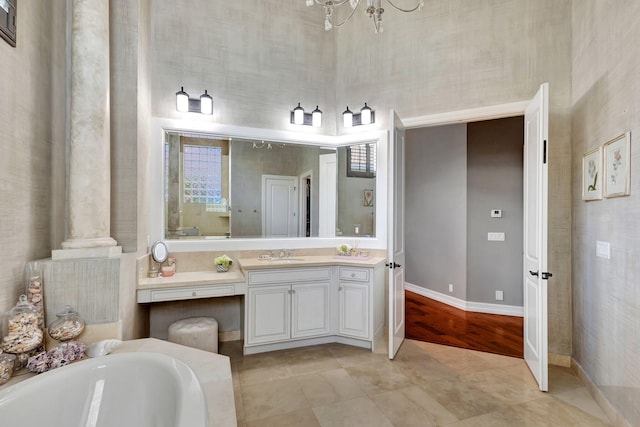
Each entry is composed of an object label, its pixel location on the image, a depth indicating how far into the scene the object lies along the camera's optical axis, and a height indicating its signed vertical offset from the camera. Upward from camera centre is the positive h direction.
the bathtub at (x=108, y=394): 1.26 -0.82
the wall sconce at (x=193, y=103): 3.13 +1.16
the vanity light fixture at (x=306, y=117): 3.59 +1.16
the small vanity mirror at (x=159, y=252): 2.95 -0.37
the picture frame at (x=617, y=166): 1.90 +0.32
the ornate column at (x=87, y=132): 2.04 +0.55
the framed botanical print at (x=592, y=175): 2.26 +0.31
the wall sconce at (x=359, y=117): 3.57 +1.16
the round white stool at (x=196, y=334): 2.67 -1.07
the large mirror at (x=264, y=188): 3.21 +0.30
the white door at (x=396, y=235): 2.89 -0.20
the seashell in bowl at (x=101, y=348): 1.74 -0.78
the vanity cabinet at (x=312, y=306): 2.97 -0.93
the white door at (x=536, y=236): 2.36 -0.18
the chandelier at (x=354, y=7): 2.00 +1.39
